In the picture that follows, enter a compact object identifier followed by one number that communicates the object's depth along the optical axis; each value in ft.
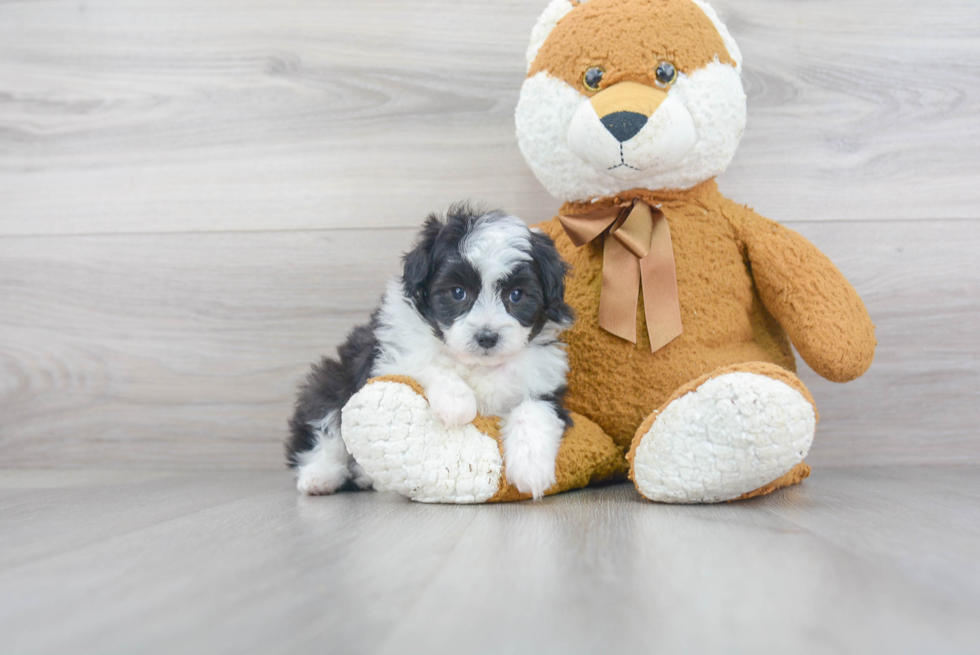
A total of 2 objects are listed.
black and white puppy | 3.98
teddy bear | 4.27
